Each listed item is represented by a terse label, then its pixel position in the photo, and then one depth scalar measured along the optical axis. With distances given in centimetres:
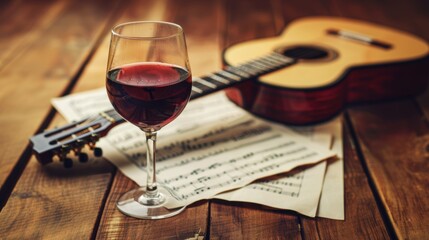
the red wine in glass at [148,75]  79
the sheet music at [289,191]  91
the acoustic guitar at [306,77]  101
